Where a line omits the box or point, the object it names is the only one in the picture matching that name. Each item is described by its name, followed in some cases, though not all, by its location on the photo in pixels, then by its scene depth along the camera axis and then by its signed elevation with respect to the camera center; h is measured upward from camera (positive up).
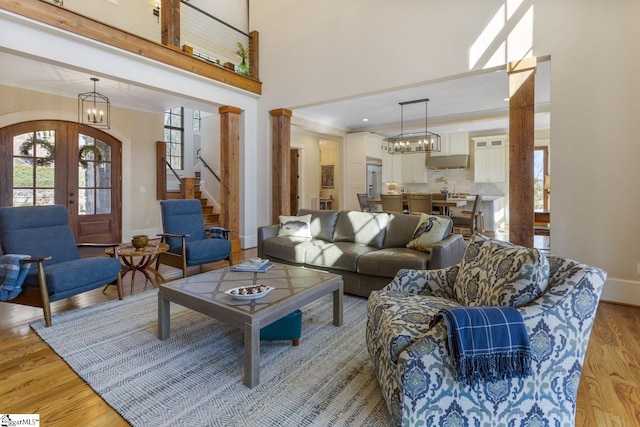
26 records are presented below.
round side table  3.51 -0.51
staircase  7.32 -0.14
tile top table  1.89 -0.62
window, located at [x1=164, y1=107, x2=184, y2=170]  8.45 +1.82
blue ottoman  2.33 -0.88
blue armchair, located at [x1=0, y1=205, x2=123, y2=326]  2.73 -0.50
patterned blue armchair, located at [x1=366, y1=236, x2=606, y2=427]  1.39 -0.70
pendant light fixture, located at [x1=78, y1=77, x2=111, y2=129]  5.96 +1.81
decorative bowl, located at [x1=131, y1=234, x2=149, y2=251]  3.62 -0.40
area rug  1.67 -1.03
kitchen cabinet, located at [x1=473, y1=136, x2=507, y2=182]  8.27 +1.20
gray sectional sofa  3.21 -0.49
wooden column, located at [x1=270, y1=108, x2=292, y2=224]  6.01 +0.84
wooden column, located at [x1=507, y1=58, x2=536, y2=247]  3.64 +0.62
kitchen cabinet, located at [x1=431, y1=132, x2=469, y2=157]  8.73 +1.67
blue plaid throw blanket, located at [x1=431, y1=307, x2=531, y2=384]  1.32 -0.57
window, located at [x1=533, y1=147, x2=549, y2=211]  8.34 +0.81
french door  5.35 +0.60
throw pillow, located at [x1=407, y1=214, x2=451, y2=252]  3.38 -0.28
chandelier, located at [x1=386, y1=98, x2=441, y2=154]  6.83 +1.35
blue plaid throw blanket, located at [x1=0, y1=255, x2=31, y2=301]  2.62 -0.55
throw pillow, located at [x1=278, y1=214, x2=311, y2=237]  4.41 -0.29
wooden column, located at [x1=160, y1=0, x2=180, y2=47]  4.73 +2.70
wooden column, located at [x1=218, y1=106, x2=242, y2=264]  5.84 +0.63
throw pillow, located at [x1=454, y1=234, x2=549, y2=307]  1.52 -0.35
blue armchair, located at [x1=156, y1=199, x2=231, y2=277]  4.04 -0.46
